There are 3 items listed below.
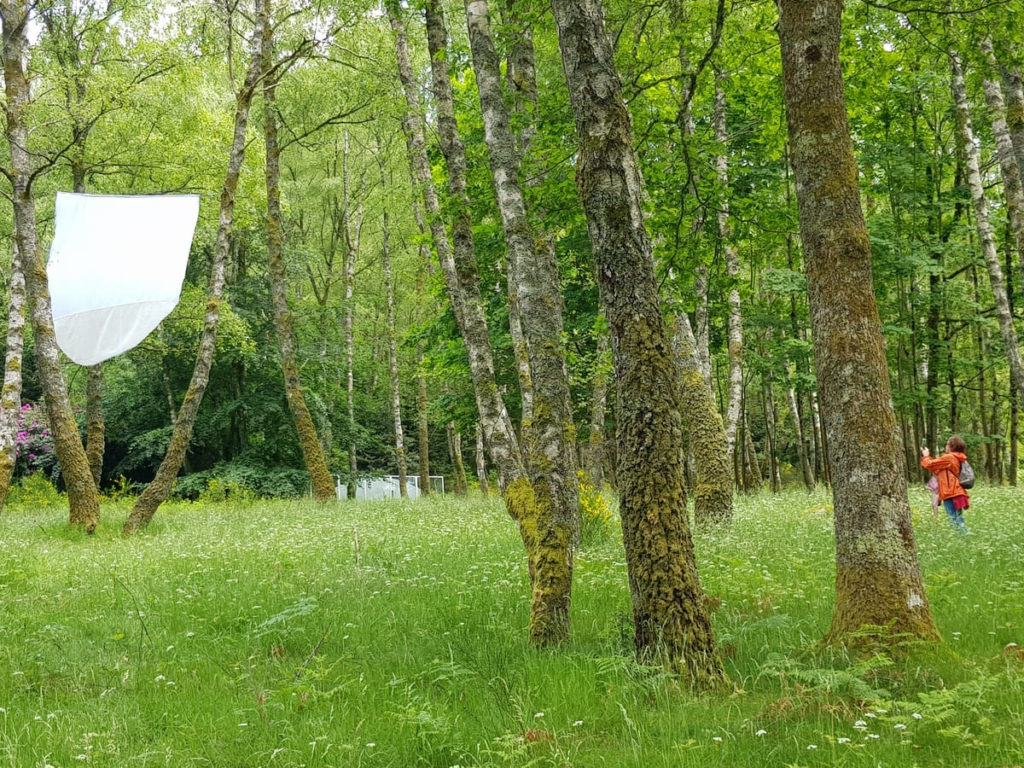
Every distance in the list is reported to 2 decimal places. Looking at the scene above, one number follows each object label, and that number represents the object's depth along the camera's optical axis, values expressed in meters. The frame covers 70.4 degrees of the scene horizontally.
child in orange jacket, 11.94
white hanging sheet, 12.74
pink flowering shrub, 30.31
